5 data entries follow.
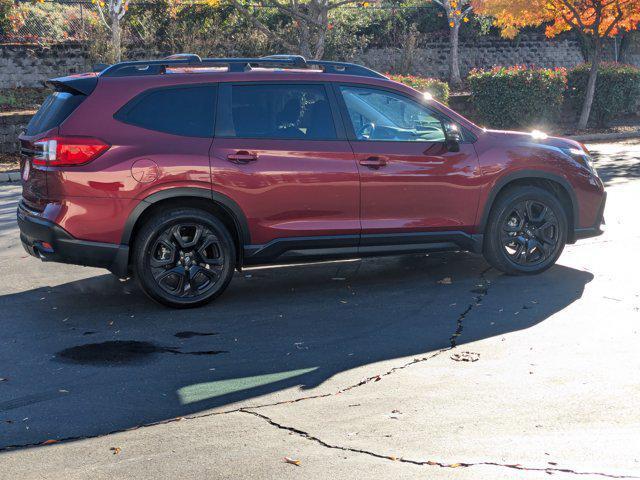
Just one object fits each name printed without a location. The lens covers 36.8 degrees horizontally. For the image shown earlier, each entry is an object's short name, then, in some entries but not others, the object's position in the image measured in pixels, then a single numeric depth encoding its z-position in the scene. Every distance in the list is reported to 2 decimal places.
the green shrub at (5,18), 25.38
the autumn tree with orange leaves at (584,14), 24.53
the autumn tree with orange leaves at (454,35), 31.28
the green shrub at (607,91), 26.17
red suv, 7.30
